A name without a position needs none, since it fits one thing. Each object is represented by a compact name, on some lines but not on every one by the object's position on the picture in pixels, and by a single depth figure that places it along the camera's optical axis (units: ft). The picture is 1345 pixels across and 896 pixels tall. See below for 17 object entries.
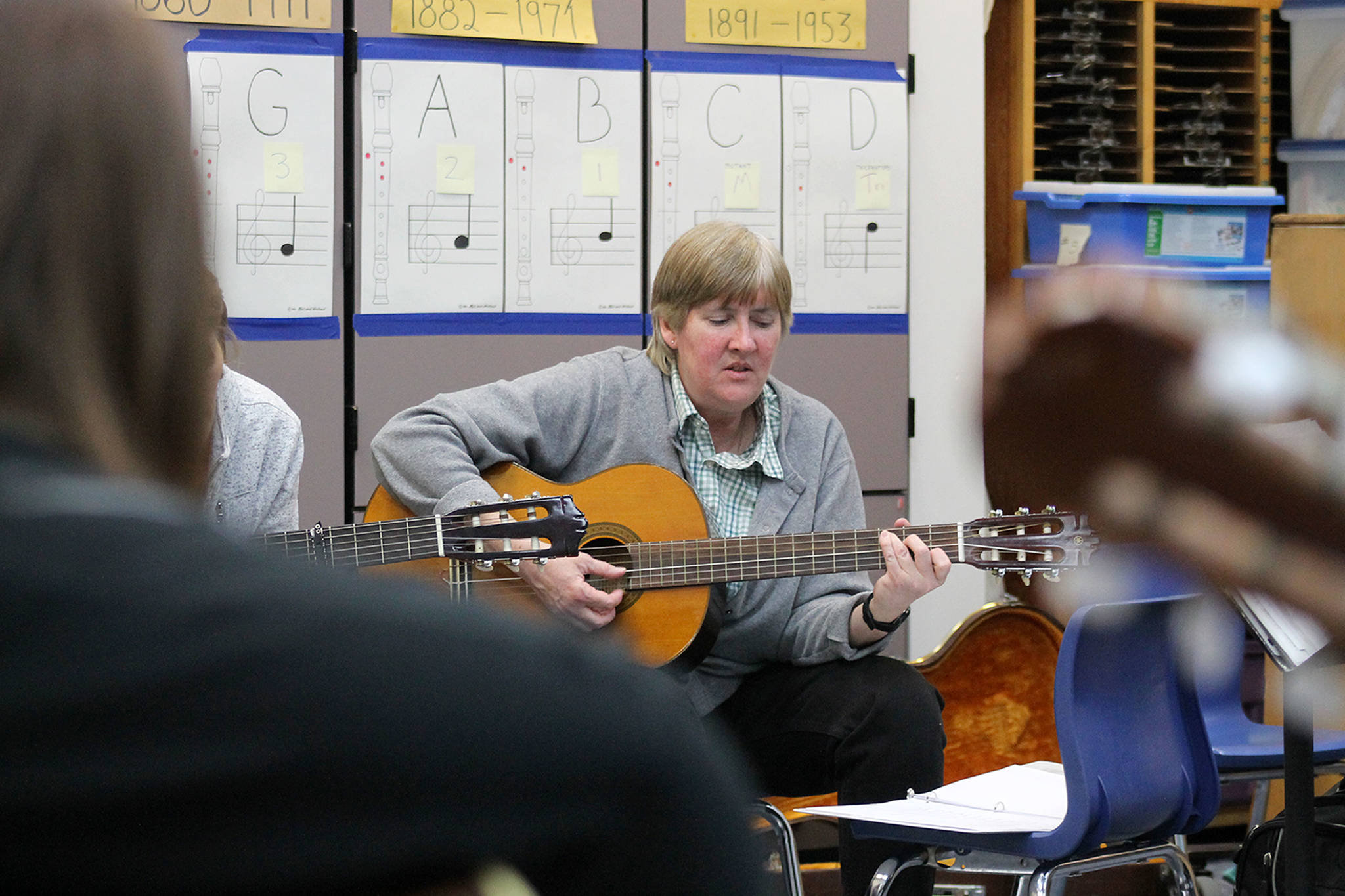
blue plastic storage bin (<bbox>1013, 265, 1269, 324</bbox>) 19.34
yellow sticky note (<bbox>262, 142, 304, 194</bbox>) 16.94
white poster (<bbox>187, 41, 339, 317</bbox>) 16.83
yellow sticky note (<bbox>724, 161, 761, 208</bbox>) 18.31
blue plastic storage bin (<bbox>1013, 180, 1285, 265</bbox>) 19.75
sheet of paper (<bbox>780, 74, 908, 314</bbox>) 18.52
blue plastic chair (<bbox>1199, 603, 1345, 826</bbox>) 14.39
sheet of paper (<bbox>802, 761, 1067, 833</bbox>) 10.24
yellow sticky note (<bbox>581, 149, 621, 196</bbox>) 17.85
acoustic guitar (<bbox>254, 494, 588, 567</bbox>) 12.14
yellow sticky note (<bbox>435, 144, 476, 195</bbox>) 17.40
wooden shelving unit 20.43
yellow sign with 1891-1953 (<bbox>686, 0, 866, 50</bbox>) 18.11
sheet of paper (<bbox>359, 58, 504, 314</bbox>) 17.21
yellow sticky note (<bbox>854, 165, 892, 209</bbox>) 18.71
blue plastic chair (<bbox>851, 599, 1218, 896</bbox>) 9.85
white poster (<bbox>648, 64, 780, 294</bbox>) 18.03
